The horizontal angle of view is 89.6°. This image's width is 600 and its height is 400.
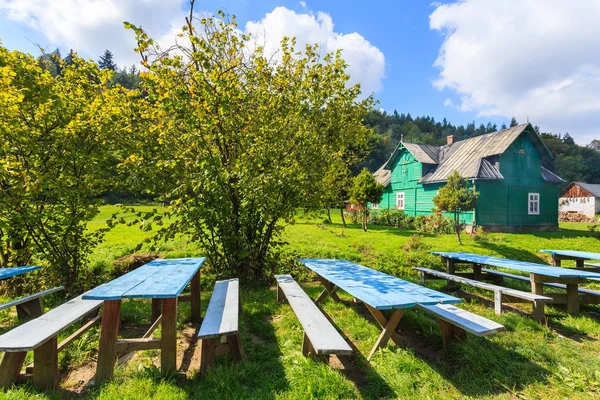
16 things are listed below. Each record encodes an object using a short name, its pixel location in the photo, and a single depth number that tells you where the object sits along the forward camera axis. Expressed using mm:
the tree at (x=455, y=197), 12516
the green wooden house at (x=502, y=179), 17125
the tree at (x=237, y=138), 4898
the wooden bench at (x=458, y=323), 2807
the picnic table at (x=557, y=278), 4473
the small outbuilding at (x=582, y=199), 37188
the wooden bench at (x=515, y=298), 4285
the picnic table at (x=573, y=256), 6000
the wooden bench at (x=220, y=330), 2701
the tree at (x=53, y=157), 4695
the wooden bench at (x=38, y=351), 2408
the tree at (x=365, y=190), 17281
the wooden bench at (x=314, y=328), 2377
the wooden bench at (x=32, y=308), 4238
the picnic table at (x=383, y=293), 2912
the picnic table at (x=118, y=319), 2674
